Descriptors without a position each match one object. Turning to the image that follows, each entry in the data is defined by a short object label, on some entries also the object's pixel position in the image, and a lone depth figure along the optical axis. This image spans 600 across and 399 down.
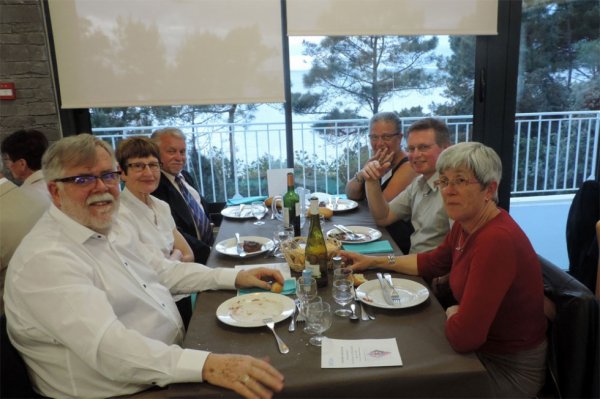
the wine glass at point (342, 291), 1.39
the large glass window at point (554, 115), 3.25
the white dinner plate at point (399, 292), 1.39
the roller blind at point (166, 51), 3.03
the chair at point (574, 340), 1.32
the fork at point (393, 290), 1.42
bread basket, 1.68
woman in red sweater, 1.25
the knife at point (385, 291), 1.42
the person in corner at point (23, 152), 2.47
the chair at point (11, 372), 1.16
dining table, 1.06
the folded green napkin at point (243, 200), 2.96
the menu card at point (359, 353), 1.11
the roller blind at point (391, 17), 3.09
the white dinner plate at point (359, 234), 2.04
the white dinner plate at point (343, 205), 2.62
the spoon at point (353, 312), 1.33
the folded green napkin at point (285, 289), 1.53
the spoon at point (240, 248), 1.90
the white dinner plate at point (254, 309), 1.33
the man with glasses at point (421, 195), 2.12
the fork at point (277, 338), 1.19
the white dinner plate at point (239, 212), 2.57
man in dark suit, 2.48
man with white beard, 1.11
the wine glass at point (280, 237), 1.93
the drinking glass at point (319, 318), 1.23
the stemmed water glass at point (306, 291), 1.34
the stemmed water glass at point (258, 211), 2.51
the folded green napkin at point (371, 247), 1.91
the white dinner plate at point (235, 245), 1.92
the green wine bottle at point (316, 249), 1.60
